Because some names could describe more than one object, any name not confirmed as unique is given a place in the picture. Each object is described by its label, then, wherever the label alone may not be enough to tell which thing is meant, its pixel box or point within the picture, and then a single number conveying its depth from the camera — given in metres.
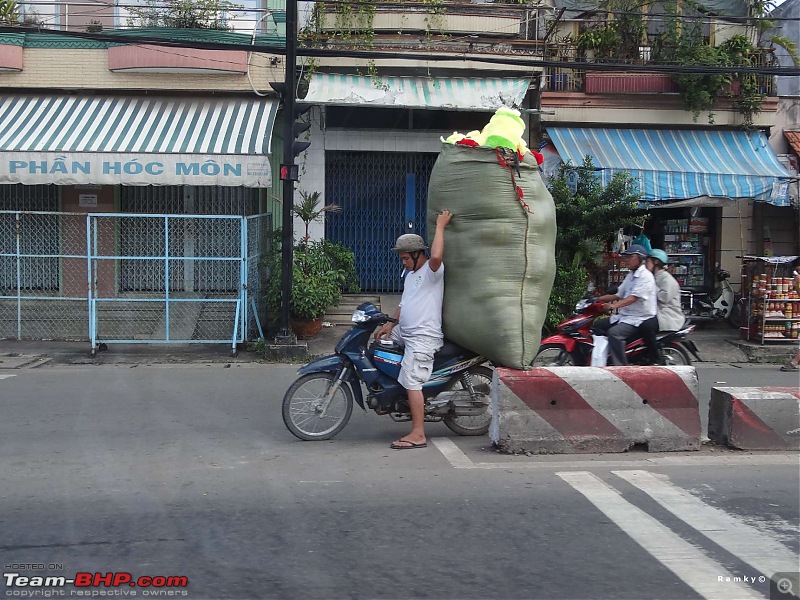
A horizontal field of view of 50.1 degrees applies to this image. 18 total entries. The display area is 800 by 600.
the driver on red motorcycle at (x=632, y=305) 8.62
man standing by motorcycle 6.73
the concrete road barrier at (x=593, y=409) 6.60
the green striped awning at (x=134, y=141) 12.58
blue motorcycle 6.87
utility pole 11.67
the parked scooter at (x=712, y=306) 14.81
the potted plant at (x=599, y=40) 14.92
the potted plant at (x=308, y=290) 12.59
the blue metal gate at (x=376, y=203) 15.27
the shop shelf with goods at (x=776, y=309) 13.28
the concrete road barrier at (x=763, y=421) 6.78
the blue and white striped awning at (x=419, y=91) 13.73
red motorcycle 9.12
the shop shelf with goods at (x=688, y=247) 15.70
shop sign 12.56
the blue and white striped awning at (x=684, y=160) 13.79
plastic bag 8.67
